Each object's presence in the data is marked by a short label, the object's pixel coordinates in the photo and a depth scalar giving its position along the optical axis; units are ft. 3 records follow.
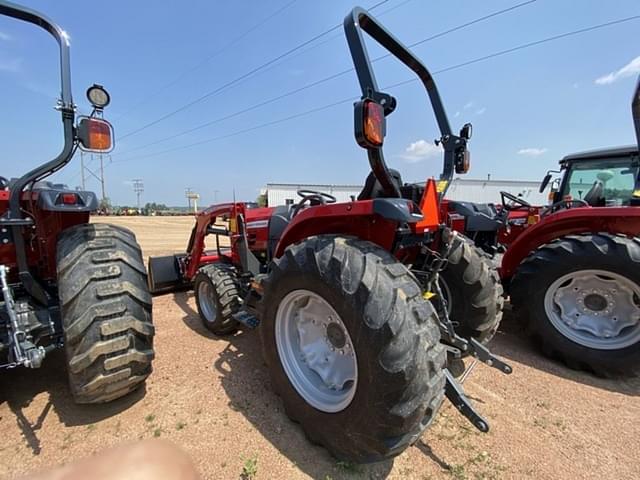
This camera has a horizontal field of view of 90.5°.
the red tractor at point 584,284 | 9.16
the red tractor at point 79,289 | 6.16
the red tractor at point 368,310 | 4.95
